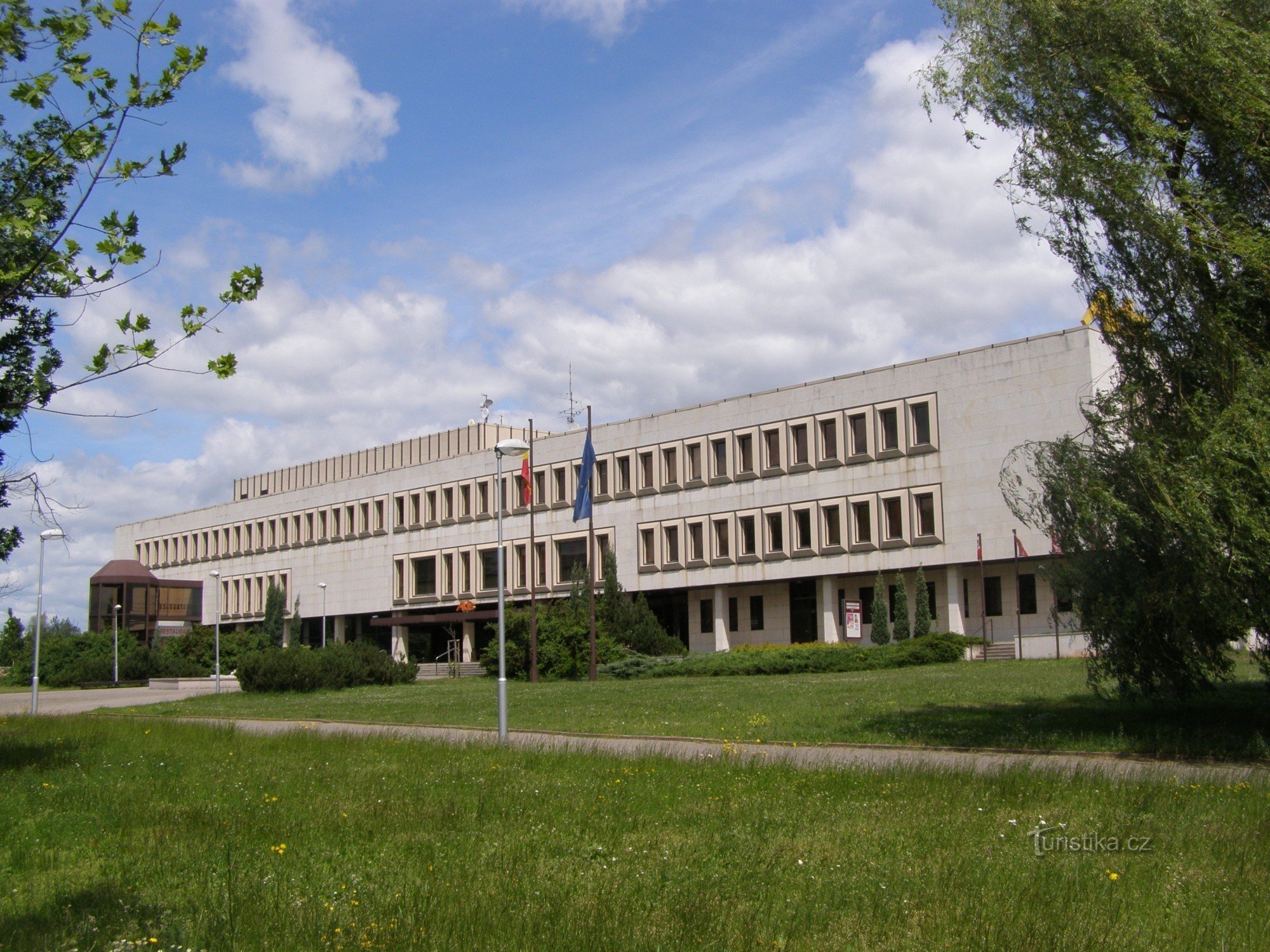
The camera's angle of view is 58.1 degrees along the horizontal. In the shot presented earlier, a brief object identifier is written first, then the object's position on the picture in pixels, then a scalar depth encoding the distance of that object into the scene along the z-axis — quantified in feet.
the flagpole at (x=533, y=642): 138.42
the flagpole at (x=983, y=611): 158.51
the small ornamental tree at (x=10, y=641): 285.02
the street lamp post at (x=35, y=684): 112.00
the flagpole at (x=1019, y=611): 159.95
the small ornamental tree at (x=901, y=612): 168.04
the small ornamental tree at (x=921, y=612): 164.76
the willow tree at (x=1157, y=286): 44.91
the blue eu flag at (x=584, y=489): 146.41
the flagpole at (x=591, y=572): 136.67
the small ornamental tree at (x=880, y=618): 168.14
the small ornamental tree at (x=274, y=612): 267.59
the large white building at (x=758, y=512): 163.63
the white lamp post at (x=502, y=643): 59.47
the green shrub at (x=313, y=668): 136.87
